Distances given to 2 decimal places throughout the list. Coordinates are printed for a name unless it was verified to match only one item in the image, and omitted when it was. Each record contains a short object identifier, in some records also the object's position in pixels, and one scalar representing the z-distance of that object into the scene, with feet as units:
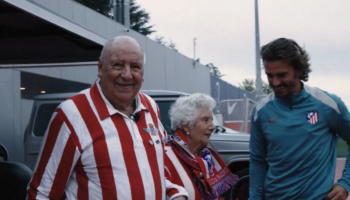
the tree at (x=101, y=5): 108.06
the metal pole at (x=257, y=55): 63.62
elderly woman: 10.84
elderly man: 6.70
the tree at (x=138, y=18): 129.04
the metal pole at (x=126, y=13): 40.76
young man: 8.64
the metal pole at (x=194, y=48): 121.70
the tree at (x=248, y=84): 232.78
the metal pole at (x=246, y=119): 43.11
